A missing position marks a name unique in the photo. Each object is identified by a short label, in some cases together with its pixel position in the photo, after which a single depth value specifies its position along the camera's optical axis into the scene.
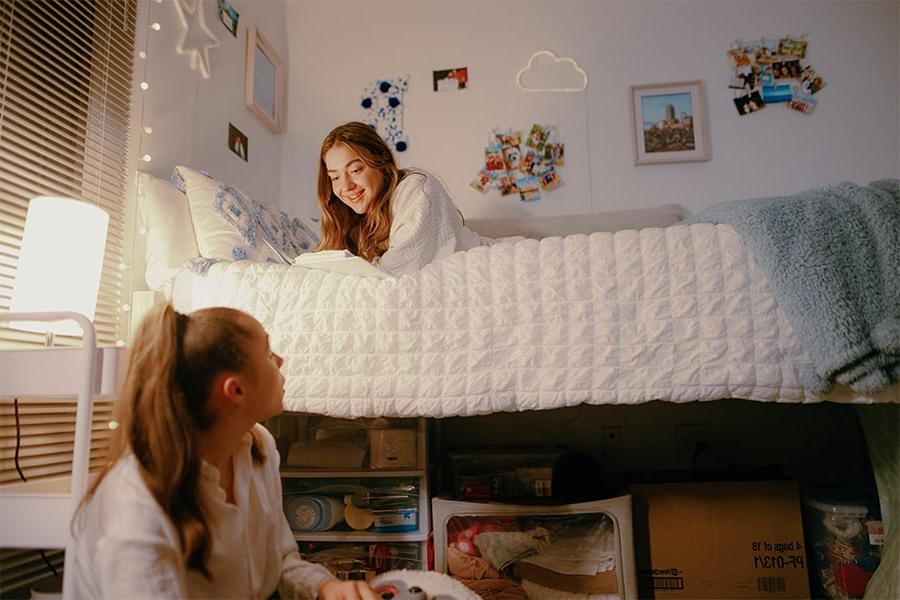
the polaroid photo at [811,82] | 2.21
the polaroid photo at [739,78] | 2.24
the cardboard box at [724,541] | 1.35
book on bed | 1.24
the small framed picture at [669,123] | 2.24
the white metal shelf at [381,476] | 1.44
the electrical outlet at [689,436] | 1.92
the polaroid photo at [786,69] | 2.22
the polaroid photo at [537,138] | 2.31
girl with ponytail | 0.67
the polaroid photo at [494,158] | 2.33
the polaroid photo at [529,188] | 2.31
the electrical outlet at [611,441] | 1.96
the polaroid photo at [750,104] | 2.22
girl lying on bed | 1.39
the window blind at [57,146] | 1.15
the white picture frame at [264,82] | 2.20
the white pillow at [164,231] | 1.43
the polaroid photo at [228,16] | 2.03
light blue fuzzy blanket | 0.99
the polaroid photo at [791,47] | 2.23
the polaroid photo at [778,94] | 2.22
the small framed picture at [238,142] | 2.05
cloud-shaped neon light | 2.33
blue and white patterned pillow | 1.48
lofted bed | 1.06
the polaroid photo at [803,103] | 2.20
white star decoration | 1.76
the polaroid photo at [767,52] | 2.23
